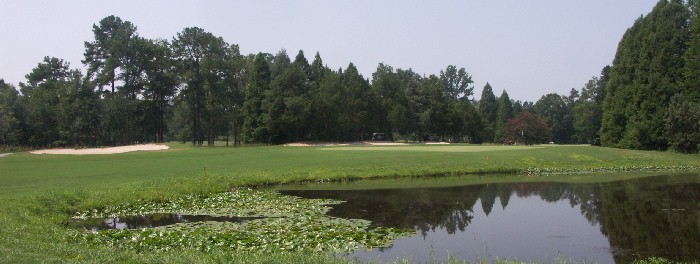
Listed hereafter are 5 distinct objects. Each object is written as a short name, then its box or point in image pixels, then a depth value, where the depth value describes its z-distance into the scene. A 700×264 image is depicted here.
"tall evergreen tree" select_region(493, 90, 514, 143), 114.01
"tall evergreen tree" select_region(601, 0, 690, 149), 56.41
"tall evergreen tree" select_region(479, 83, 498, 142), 122.56
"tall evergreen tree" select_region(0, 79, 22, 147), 68.31
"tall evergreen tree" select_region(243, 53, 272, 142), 78.44
